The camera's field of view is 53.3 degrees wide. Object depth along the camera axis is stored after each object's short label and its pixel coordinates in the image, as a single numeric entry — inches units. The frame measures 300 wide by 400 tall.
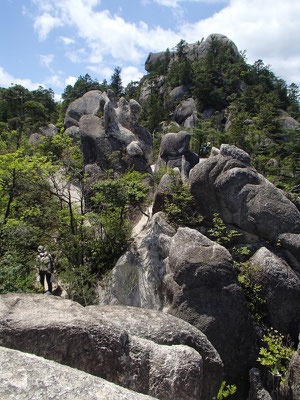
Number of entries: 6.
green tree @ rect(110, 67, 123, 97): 2507.5
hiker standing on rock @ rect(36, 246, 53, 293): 411.5
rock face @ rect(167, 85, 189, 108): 2005.4
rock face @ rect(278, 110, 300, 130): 1369.6
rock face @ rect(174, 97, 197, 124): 1812.3
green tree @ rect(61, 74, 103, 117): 1979.2
